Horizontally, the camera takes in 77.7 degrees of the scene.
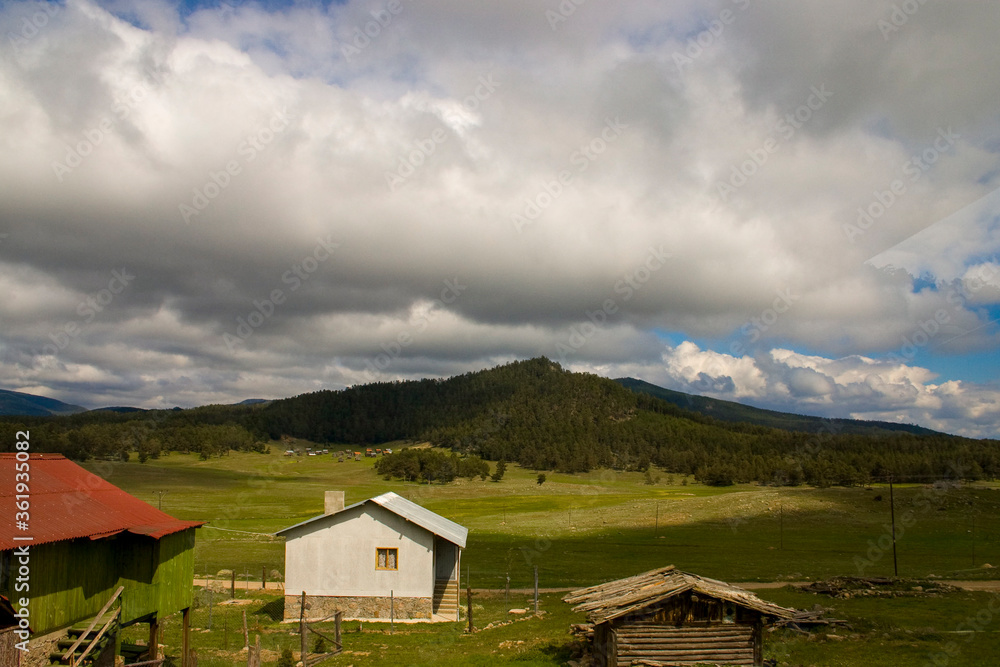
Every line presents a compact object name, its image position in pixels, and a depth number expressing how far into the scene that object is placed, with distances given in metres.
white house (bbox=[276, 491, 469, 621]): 33.28
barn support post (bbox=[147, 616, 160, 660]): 23.31
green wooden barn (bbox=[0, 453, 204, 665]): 18.31
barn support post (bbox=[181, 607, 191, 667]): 23.31
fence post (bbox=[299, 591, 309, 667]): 21.54
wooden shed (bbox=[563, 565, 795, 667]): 21.94
